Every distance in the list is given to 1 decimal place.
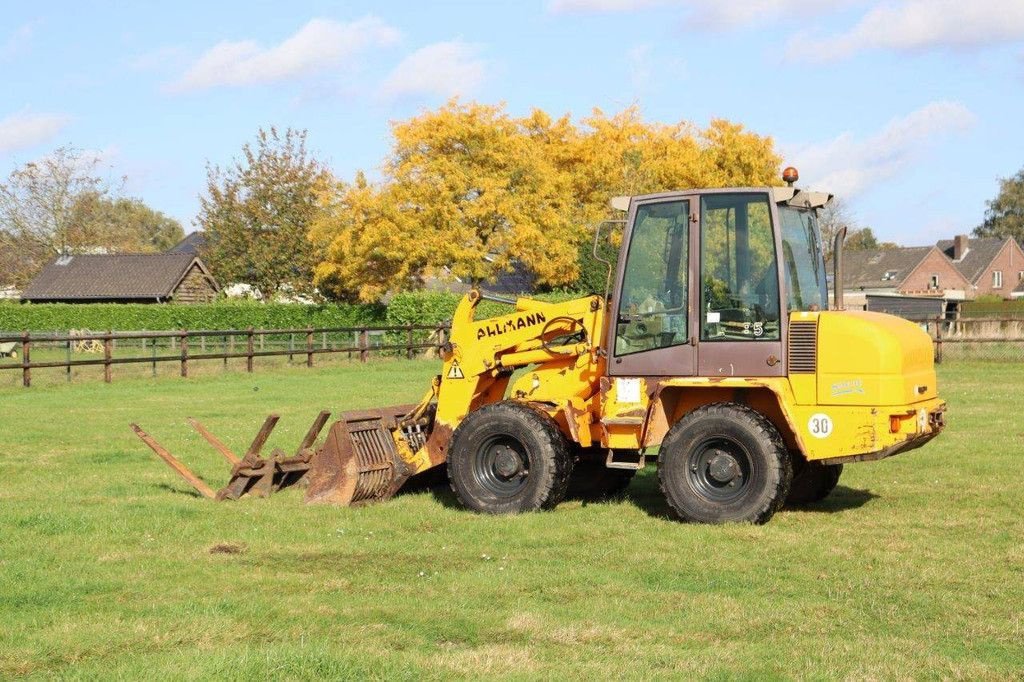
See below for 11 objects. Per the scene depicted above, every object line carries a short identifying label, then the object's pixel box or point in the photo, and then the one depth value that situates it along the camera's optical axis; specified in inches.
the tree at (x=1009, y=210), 4847.4
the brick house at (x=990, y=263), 4138.8
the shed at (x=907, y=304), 2361.0
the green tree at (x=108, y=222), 3095.5
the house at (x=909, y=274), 4045.3
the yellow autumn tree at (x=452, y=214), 2026.3
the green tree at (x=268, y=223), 2356.1
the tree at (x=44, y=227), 3053.6
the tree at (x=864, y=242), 5059.1
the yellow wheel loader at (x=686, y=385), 401.4
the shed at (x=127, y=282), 2576.3
